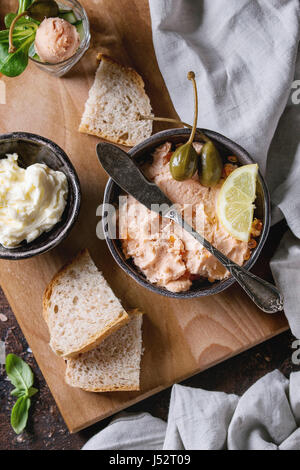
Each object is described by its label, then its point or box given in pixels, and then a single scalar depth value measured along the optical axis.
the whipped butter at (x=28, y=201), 0.62
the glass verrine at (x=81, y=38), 0.67
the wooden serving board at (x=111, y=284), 0.68
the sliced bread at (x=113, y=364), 0.68
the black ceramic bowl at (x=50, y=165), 0.63
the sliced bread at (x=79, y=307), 0.67
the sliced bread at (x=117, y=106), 0.68
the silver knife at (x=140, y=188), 0.63
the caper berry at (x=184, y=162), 0.62
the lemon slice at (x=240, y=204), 0.63
